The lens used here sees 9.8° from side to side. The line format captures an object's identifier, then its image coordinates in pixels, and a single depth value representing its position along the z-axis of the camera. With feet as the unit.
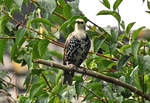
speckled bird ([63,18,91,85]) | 22.24
